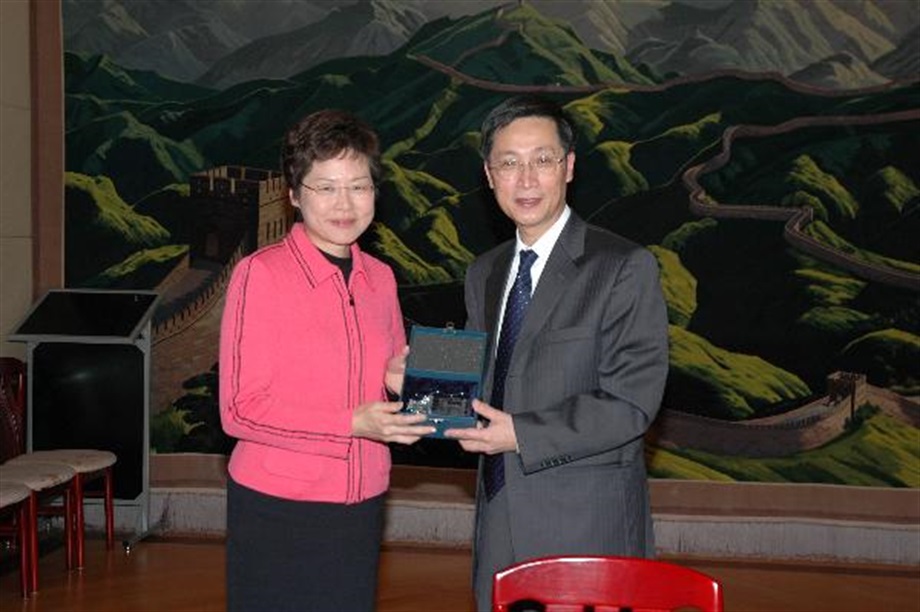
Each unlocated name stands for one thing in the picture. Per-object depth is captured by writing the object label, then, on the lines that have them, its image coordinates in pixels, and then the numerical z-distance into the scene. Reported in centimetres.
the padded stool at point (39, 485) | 509
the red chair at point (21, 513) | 489
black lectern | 602
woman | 247
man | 249
